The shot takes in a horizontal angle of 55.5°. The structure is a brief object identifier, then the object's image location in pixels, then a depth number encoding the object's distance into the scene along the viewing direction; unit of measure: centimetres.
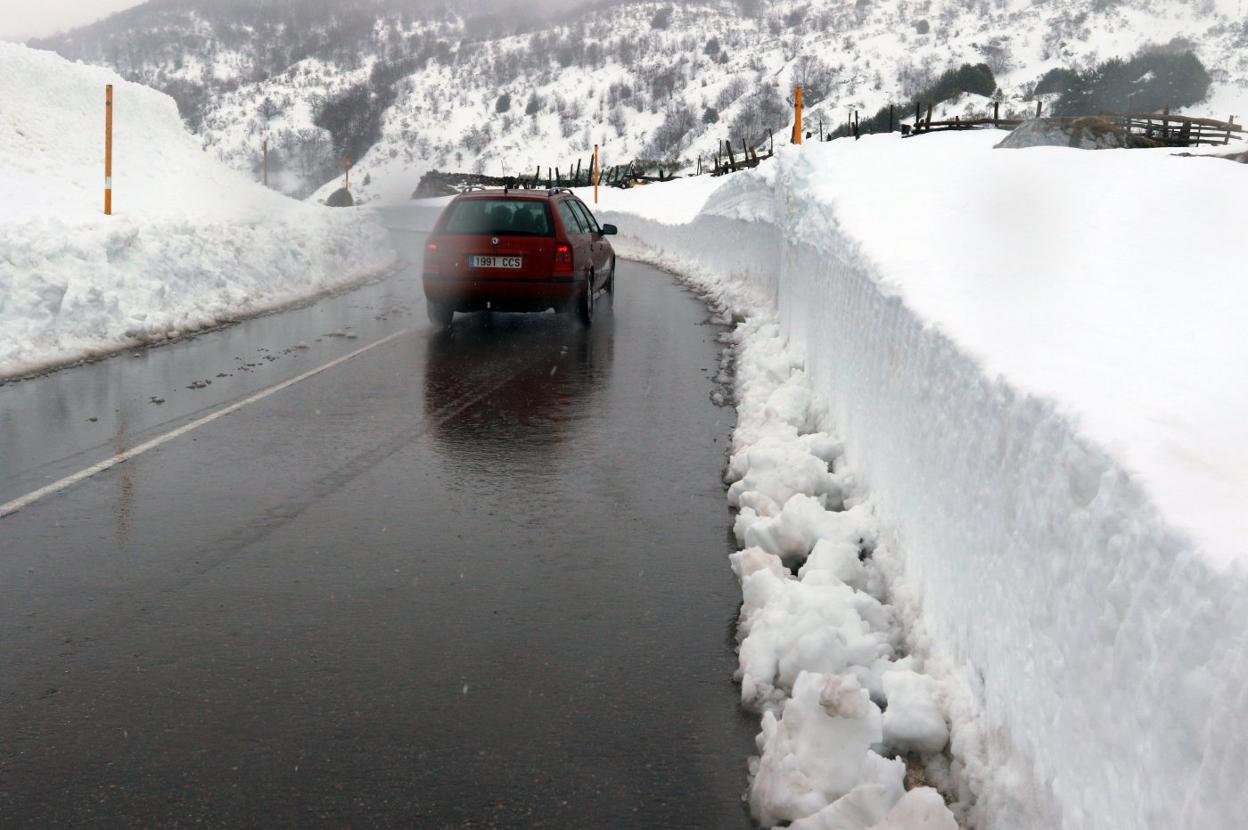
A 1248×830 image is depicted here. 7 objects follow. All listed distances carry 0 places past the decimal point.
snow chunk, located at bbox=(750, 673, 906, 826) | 324
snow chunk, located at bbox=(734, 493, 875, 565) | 535
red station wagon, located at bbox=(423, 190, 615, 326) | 1400
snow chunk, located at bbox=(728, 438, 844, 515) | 610
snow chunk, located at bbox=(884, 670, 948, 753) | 355
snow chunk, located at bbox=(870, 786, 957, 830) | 296
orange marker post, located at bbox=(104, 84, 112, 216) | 1628
